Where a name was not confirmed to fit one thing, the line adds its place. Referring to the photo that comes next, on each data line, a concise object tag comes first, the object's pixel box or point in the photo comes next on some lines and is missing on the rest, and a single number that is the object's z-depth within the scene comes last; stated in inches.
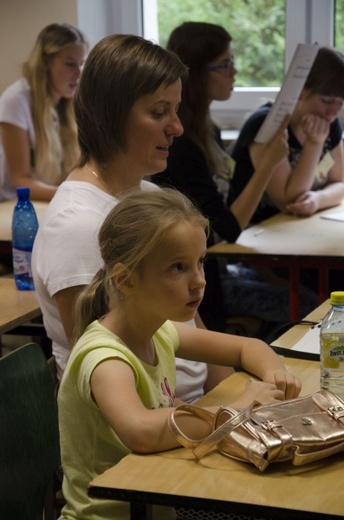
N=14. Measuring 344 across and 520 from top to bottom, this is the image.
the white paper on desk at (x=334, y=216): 152.3
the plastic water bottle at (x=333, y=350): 68.6
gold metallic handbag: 55.7
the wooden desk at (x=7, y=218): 140.7
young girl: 63.6
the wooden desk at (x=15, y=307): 102.3
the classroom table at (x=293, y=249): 130.2
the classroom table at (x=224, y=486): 51.8
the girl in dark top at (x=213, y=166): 133.4
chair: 69.9
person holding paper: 154.6
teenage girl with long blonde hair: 171.6
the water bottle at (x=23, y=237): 116.4
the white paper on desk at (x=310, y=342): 81.2
